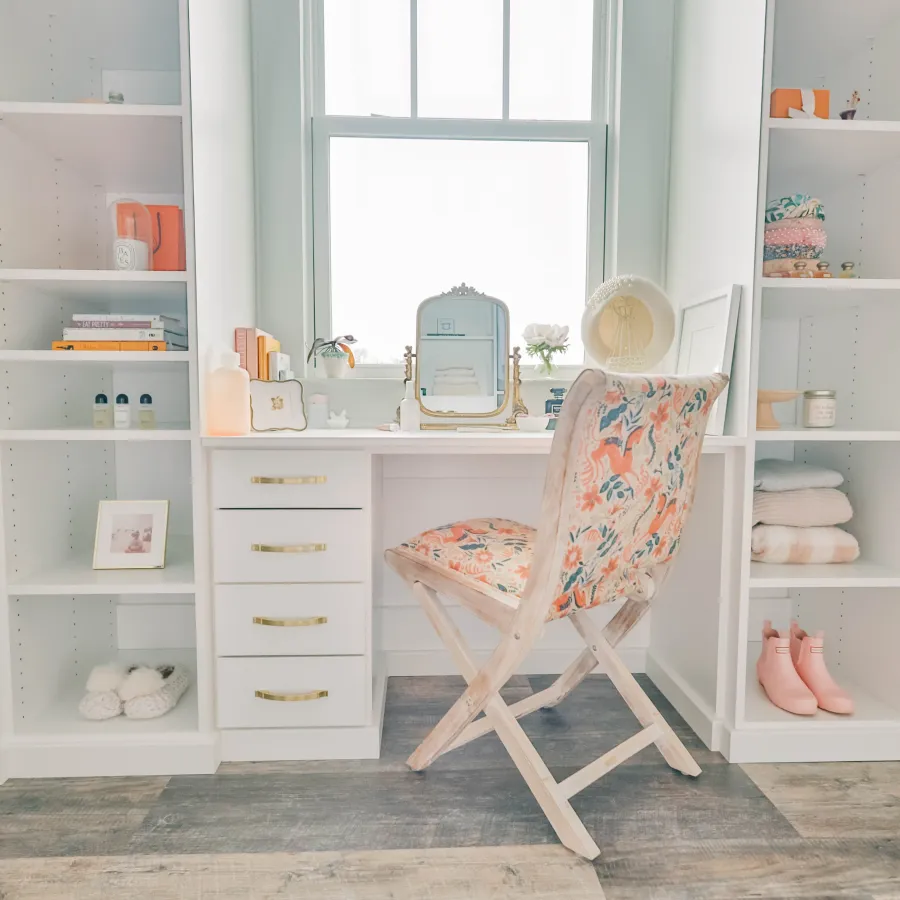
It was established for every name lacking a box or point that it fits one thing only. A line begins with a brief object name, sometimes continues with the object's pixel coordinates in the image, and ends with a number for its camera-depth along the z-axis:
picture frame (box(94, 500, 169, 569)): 1.90
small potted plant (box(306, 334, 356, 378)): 2.37
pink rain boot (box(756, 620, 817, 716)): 1.91
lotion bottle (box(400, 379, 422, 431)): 2.18
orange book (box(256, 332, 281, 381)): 2.17
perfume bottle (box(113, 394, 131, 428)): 1.89
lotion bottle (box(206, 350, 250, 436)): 1.84
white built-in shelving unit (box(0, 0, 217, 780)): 1.73
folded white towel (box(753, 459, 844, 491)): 2.01
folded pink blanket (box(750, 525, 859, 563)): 1.96
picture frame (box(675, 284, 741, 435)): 1.85
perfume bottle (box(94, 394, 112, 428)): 1.99
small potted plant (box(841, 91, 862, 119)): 1.85
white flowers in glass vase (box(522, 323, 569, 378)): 2.36
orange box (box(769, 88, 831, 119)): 1.84
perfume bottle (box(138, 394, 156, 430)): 2.05
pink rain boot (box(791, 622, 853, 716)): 1.92
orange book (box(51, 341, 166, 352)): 1.79
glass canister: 1.93
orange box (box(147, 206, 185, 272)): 1.85
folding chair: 1.34
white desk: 1.80
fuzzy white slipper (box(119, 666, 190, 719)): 1.89
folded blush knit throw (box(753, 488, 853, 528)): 1.98
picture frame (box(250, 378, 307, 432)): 2.04
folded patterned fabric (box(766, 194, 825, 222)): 1.87
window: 2.49
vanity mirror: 2.33
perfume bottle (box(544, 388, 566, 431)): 2.34
